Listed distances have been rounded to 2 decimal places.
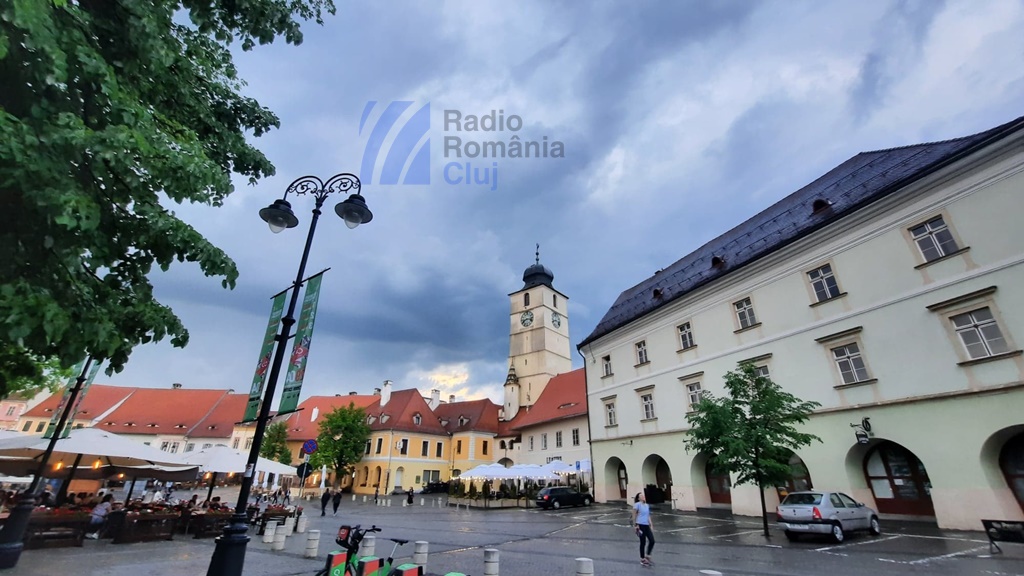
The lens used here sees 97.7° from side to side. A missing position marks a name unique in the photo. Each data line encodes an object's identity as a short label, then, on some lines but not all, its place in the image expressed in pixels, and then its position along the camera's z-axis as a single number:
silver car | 13.26
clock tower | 58.94
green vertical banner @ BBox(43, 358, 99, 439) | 12.12
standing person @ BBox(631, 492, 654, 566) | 11.13
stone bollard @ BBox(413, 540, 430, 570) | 9.38
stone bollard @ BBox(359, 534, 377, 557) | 8.16
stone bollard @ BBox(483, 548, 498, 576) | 7.71
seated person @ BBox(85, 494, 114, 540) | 12.74
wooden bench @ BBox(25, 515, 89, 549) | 11.23
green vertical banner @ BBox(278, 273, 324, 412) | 7.98
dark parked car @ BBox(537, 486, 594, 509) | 29.47
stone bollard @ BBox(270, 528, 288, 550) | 12.83
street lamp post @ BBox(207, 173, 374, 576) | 6.47
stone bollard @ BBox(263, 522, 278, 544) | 13.64
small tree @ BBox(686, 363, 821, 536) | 15.14
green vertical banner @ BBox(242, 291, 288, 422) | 7.76
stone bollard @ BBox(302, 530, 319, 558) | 11.59
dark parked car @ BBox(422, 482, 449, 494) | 50.60
